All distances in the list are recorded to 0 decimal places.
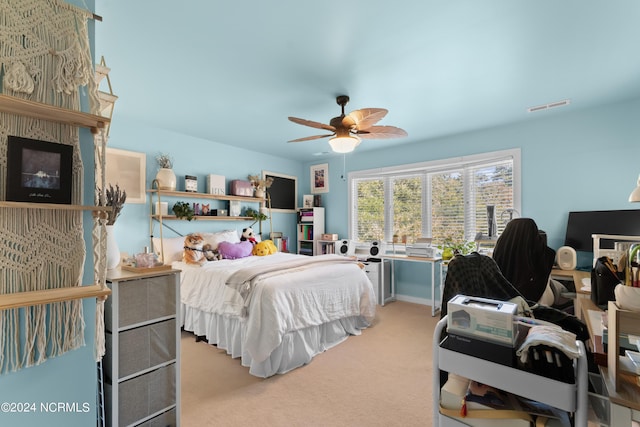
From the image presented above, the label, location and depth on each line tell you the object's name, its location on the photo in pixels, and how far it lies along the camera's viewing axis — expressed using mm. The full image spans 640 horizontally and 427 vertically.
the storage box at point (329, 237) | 5125
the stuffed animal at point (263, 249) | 4094
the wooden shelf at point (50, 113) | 947
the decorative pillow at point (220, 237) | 3939
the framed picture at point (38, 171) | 994
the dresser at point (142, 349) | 1417
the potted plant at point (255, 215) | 4734
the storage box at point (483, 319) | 1004
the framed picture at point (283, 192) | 5251
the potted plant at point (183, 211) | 3832
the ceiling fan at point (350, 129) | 2566
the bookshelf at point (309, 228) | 5344
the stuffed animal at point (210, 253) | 3589
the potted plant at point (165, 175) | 3666
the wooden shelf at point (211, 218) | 3762
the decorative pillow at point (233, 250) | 3771
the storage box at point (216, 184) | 4270
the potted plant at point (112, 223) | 1519
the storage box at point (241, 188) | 4555
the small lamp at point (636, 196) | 1945
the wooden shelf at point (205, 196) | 3717
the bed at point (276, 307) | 2375
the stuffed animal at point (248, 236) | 4267
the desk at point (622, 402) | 776
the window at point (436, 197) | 3750
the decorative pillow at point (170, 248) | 3664
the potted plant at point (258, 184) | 4831
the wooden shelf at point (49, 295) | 927
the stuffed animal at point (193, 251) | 3422
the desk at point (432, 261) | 3850
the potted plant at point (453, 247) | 3646
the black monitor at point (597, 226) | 2770
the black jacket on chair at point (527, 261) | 2139
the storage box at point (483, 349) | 989
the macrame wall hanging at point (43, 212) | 999
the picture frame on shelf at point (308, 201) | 5562
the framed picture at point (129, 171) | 3371
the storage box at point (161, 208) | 3703
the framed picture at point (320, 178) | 5543
